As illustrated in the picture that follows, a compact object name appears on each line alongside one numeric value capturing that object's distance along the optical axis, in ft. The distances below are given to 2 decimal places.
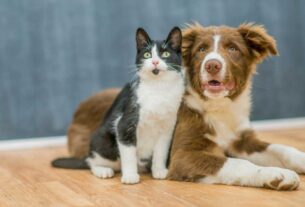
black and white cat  7.35
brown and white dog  7.20
